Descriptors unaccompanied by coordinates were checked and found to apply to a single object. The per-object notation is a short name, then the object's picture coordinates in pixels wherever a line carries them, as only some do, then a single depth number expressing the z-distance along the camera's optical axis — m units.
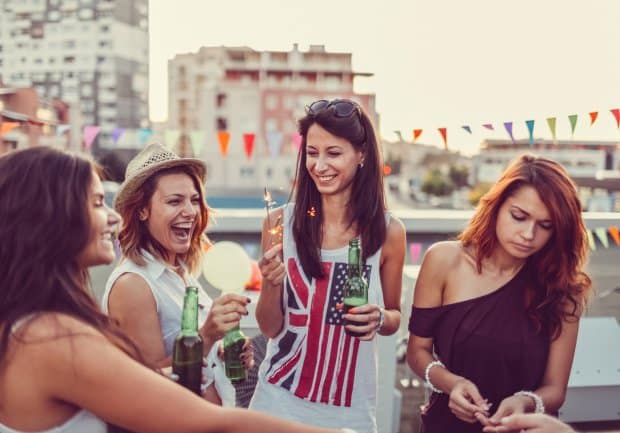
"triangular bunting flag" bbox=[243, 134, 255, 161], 5.61
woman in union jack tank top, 1.67
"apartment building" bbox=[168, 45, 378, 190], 41.06
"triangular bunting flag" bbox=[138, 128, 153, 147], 5.20
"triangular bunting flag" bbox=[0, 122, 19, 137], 5.37
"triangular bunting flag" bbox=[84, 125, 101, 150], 5.47
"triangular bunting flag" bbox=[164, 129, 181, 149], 5.24
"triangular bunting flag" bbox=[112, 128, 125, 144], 5.81
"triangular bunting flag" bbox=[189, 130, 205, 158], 5.27
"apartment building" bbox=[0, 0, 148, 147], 41.84
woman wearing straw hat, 1.45
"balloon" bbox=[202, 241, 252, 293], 1.38
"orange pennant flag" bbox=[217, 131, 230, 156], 5.55
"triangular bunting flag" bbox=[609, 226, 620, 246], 3.85
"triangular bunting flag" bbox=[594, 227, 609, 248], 3.80
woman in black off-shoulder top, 1.58
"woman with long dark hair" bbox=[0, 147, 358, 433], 0.91
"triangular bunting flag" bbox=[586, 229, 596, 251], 3.53
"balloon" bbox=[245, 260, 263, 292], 3.13
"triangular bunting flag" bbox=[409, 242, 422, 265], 5.23
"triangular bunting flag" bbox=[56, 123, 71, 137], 6.03
